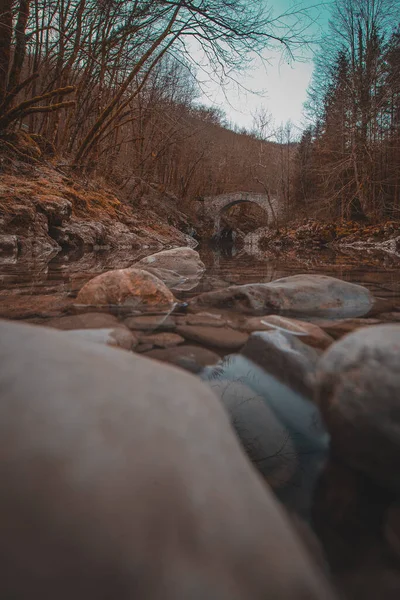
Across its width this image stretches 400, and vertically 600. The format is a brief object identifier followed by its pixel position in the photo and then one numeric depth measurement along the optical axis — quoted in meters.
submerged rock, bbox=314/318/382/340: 1.52
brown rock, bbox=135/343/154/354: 1.27
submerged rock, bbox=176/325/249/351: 1.38
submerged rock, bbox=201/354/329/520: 0.70
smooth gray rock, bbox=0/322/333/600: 0.38
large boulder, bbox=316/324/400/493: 0.67
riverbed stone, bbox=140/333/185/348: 1.37
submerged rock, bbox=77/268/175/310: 1.95
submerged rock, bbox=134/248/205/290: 3.71
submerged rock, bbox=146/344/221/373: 1.18
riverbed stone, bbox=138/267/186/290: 3.15
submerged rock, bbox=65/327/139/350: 1.20
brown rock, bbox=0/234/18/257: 5.50
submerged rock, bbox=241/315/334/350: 1.33
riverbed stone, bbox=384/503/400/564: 0.55
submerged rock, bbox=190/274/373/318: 1.98
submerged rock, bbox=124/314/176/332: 1.56
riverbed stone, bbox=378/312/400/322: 1.87
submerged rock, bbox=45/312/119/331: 1.45
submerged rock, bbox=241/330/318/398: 1.02
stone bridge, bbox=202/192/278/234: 26.03
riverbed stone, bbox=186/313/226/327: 1.68
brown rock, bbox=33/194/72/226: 6.33
